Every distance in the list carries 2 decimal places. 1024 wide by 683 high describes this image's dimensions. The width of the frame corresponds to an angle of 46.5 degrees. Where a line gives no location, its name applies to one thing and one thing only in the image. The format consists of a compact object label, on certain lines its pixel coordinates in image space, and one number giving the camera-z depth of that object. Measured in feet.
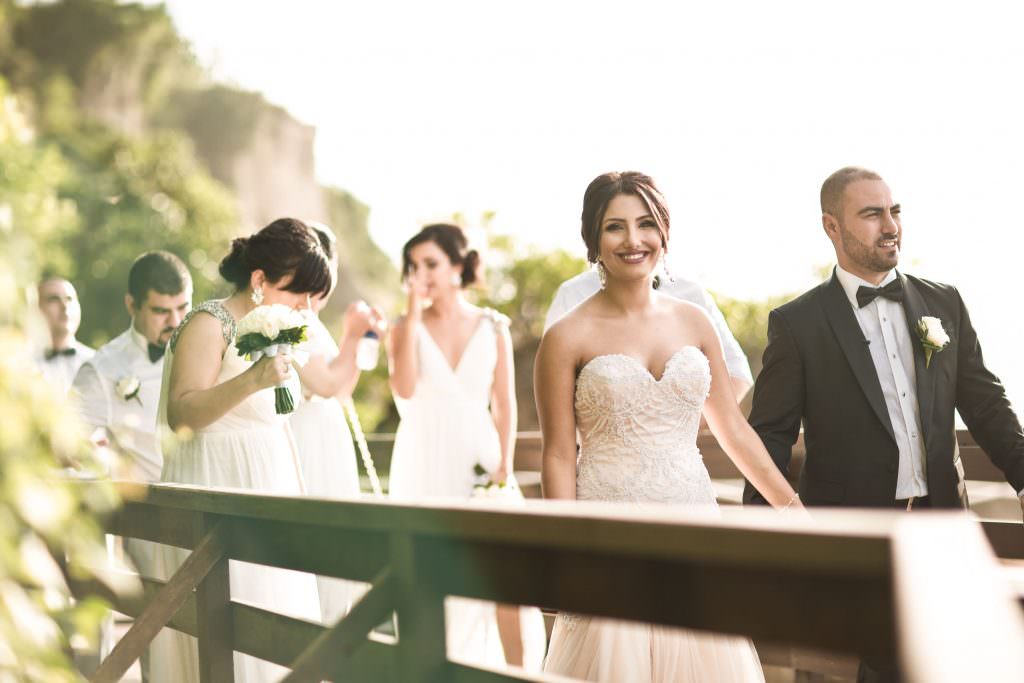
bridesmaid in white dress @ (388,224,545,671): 20.71
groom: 15.10
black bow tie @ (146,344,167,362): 20.15
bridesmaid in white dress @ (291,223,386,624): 18.61
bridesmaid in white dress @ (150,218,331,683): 13.78
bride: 13.29
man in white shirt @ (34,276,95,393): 23.40
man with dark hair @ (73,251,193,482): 19.45
